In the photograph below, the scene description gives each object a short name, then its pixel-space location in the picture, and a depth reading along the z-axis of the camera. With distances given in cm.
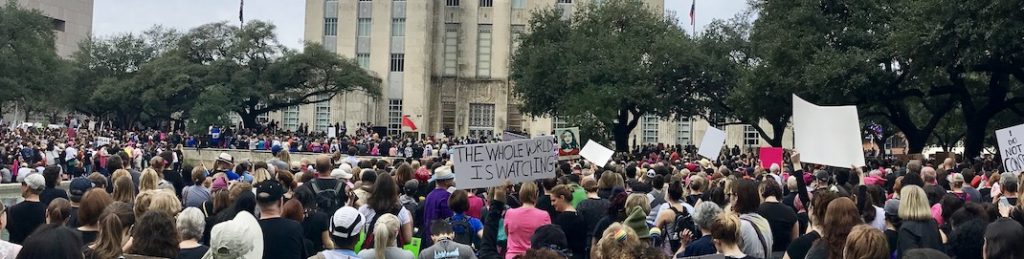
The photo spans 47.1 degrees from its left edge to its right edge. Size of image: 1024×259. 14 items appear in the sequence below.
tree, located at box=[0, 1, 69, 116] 6419
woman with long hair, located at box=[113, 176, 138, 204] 1047
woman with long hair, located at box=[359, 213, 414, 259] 796
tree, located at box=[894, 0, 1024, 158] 3080
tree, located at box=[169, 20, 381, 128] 6669
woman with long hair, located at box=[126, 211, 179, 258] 724
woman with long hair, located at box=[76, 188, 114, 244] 852
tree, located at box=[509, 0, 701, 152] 5397
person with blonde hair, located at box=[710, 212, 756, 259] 789
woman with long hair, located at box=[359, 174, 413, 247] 990
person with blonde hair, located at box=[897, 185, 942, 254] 870
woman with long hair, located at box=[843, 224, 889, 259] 678
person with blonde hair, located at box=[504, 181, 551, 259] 992
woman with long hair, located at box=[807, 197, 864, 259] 780
